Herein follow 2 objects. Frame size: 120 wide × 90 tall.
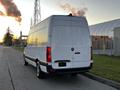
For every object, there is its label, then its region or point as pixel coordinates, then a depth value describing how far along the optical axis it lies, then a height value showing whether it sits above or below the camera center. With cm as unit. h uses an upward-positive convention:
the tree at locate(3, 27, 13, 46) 5902 +426
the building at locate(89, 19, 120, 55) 1074 +108
